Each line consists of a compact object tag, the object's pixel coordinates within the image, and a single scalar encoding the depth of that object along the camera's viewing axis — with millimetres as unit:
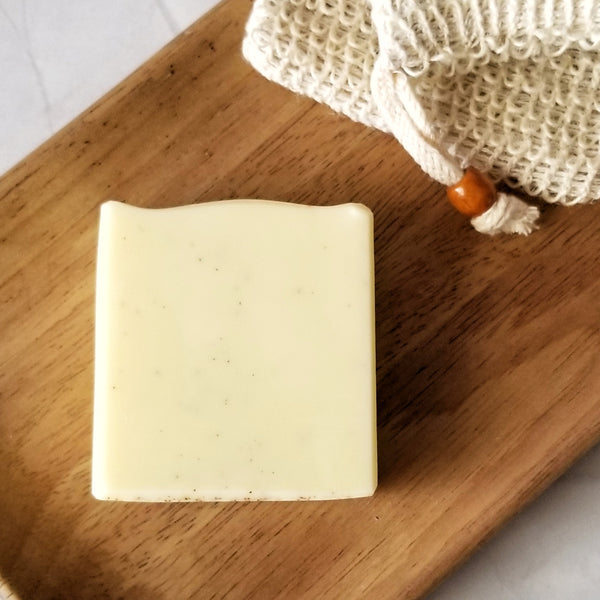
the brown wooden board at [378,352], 188
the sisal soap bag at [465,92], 184
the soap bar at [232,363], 175
